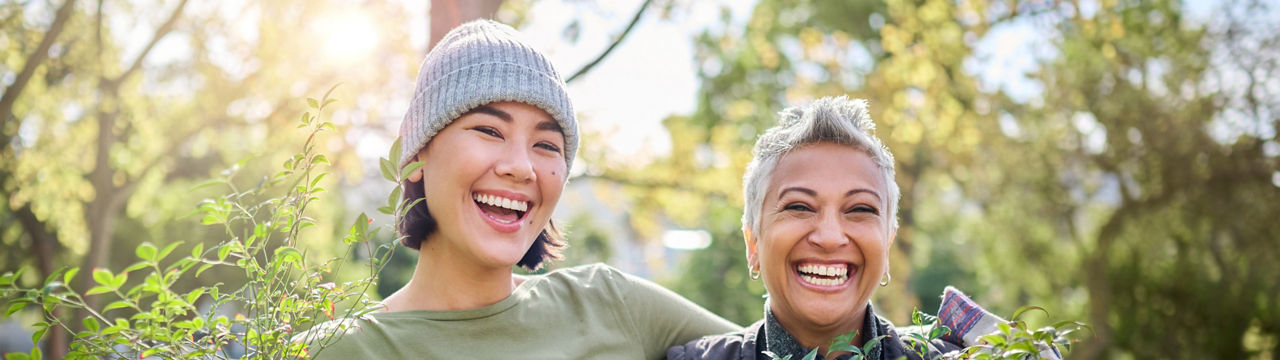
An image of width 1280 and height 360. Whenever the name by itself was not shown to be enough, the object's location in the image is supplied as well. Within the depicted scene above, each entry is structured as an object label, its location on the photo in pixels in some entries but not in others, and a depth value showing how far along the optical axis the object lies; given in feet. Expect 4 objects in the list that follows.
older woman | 7.87
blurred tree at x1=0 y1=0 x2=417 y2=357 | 27.58
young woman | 8.11
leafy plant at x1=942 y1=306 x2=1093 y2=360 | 4.71
